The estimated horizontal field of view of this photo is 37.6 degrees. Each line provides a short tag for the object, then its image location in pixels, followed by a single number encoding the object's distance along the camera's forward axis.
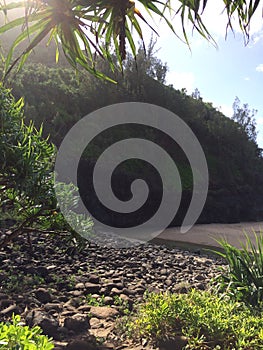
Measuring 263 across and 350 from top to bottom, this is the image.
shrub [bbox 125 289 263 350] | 2.65
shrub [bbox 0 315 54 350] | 1.33
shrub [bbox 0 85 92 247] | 2.94
